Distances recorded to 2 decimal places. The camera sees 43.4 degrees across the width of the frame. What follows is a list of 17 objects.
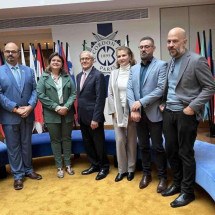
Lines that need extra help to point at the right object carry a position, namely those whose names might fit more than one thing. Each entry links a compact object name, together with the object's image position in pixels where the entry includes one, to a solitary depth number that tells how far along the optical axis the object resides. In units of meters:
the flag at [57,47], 5.52
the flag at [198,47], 4.93
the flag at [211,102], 4.71
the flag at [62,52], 5.48
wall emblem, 5.74
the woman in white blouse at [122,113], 2.83
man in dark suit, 3.01
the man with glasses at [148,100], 2.56
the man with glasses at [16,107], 2.93
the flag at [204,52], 4.75
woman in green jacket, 3.10
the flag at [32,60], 5.33
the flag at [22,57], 5.32
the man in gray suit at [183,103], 2.19
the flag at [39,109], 5.13
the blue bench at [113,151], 2.34
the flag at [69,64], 5.51
